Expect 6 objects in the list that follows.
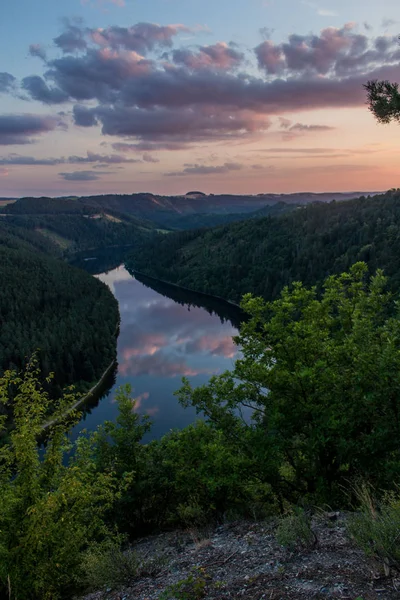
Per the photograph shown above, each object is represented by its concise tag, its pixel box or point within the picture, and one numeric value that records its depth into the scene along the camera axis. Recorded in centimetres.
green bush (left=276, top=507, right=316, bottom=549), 1177
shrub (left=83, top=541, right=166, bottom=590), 1306
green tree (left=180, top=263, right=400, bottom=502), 1473
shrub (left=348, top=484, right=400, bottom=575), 888
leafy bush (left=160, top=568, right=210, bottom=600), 1045
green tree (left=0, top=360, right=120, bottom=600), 1284
